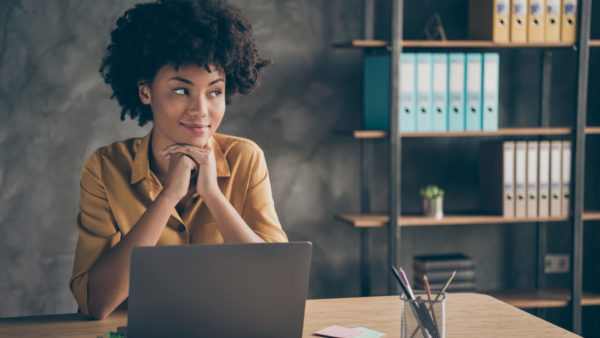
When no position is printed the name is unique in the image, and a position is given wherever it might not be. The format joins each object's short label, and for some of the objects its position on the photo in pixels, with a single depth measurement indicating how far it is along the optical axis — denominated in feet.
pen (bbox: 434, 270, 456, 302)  3.78
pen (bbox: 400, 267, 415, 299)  3.85
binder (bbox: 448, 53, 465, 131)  9.21
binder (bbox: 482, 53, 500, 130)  9.33
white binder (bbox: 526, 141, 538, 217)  9.50
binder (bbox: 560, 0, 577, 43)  9.34
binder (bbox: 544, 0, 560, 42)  9.29
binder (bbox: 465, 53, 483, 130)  9.28
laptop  3.39
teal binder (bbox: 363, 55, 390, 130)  9.41
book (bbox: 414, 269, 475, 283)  9.59
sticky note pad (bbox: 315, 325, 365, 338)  4.23
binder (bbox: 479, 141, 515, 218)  9.46
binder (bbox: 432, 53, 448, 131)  9.20
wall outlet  10.84
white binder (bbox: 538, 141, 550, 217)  9.52
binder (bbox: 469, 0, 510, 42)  9.16
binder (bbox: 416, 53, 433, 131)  9.15
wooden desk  4.36
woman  5.40
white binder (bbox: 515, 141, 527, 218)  9.46
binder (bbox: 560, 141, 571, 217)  9.62
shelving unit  9.06
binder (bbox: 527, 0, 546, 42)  9.22
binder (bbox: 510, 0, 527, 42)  9.19
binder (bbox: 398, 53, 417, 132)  9.10
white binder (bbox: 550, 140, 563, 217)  9.57
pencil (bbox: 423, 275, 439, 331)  3.71
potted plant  9.55
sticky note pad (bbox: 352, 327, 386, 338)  4.22
